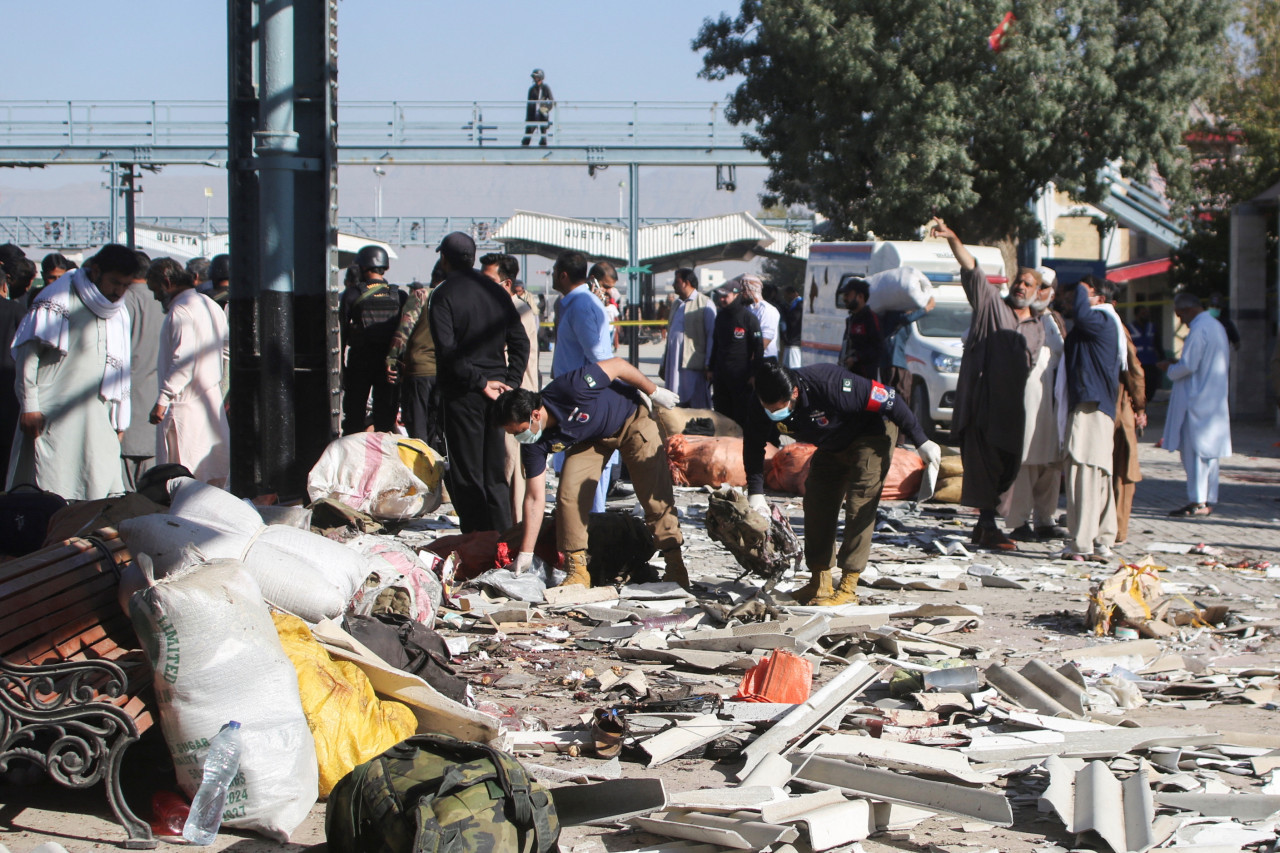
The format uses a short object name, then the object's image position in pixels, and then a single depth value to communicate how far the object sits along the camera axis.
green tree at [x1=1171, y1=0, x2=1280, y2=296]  24.20
